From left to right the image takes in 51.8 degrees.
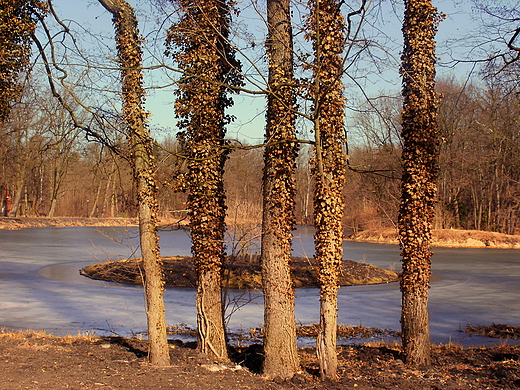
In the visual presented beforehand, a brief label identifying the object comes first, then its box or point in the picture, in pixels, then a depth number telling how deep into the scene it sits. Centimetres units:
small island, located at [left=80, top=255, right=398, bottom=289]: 1748
